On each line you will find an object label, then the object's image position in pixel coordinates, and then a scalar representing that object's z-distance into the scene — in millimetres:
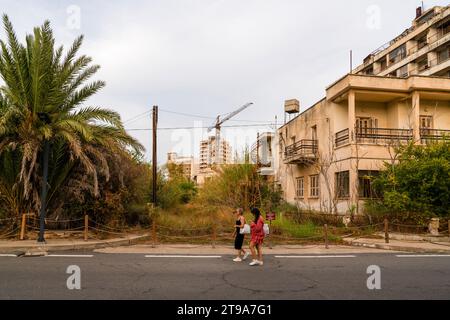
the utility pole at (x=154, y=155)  18828
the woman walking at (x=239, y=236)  9797
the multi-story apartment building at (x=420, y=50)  38094
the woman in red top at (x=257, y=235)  9219
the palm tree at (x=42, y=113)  12547
